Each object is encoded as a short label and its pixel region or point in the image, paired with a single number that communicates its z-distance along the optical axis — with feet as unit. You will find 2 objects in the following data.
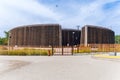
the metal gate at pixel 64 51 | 55.26
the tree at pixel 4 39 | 149.75
